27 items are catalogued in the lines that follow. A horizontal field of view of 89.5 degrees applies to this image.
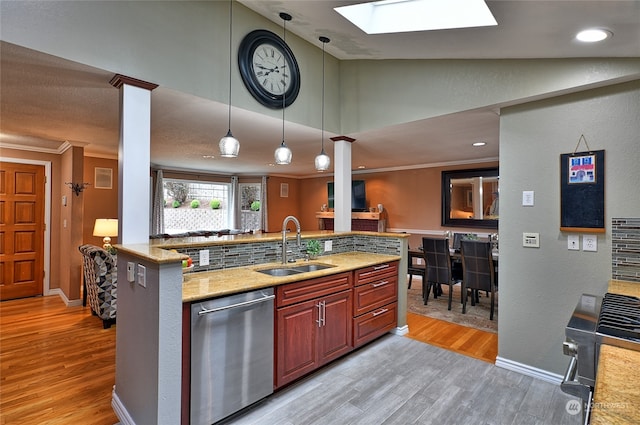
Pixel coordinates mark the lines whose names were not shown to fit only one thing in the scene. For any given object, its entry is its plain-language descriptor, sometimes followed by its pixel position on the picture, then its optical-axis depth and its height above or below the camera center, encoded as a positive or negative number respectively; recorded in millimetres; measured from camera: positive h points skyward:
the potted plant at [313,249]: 3219 -352
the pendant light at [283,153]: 2775 +520
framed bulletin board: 2322 +179
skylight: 2023 +1413
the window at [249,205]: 8414 +215
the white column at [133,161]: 2221 +361
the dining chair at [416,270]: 4757 -830
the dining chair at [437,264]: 4379 -685
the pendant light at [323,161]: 3119 +522
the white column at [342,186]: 4016 +348
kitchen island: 1674 -481
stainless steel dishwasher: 1846 -863
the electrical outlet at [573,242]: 2428 -201
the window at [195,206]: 7348 +176
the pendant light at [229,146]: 2408 +501
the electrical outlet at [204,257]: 2539 -352
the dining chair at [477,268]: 3979 -677
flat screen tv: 7422 +415
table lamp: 4645 -230
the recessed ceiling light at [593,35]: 1857 +1070
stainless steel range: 1162 -463
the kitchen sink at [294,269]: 2844 -507
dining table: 4228 -596
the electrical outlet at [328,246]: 3568 -357
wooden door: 4680 -274
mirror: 5656 +313
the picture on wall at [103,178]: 5680 +610
